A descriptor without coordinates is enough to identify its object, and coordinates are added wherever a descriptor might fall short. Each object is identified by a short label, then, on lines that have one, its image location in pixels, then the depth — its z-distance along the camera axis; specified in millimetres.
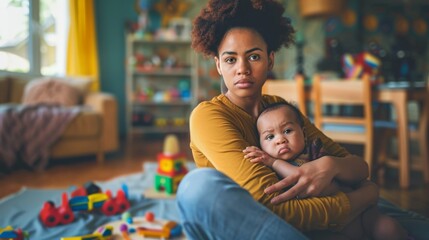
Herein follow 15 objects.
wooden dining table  2215
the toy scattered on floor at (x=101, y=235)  1337
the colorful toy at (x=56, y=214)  1620
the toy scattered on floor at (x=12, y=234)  1355
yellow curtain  4230
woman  639
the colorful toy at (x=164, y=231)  1447
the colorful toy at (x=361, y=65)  2547
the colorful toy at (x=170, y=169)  2078
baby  820
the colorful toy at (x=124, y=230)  1431
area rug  1578
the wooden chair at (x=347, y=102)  2229
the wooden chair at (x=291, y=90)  2455
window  3830
